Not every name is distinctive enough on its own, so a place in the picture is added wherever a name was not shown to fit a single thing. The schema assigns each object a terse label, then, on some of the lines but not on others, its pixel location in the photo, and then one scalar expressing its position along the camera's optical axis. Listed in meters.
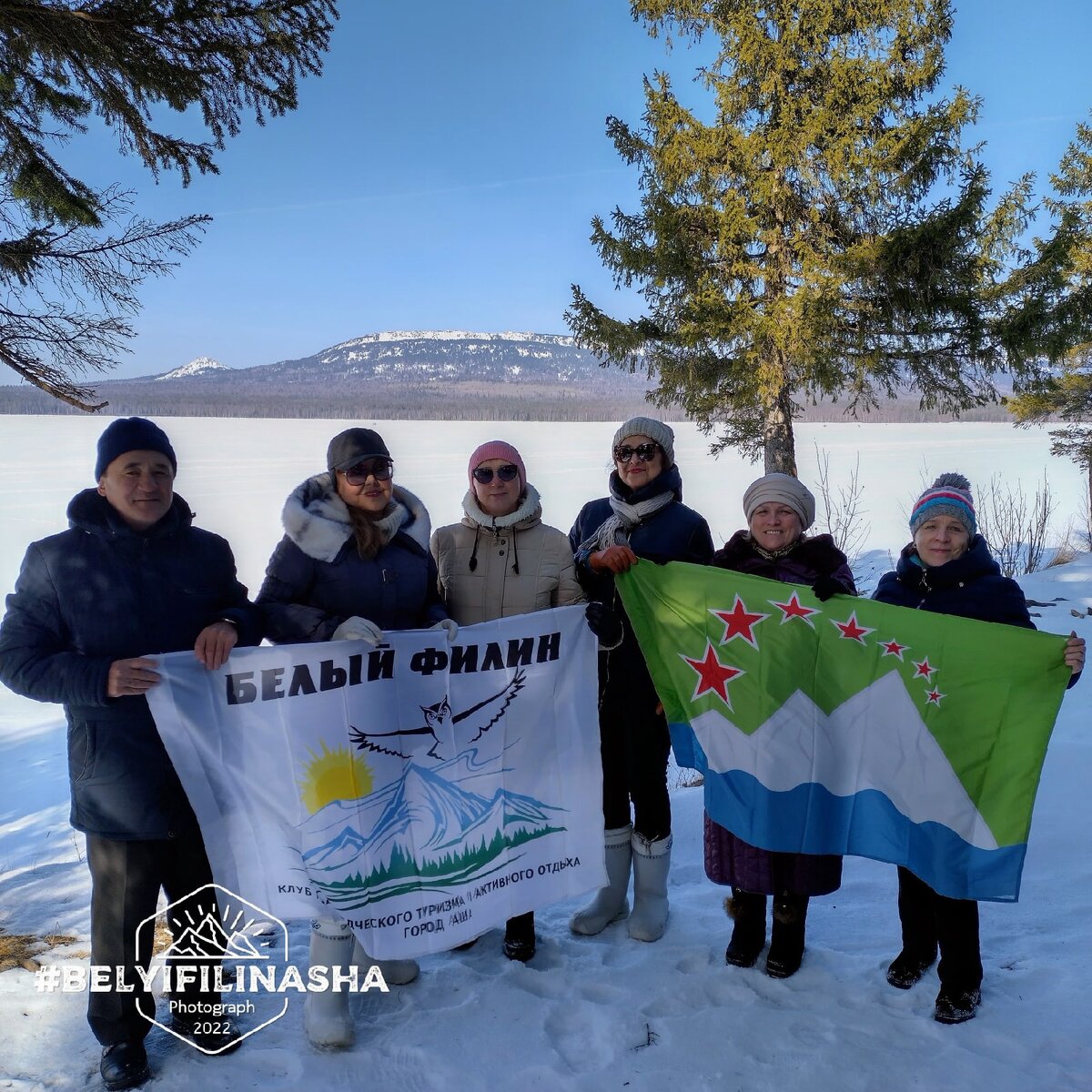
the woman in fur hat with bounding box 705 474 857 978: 3.11
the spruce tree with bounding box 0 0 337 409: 3.56
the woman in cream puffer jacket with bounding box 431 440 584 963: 3.19
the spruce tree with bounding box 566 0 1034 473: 9.28
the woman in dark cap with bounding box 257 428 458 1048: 2.87
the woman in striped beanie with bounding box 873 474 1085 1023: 2.88
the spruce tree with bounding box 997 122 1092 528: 9.41
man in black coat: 2.51
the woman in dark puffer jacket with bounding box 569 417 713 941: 3.39
